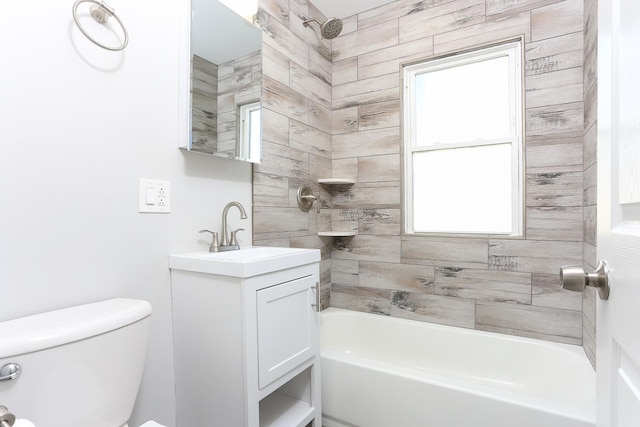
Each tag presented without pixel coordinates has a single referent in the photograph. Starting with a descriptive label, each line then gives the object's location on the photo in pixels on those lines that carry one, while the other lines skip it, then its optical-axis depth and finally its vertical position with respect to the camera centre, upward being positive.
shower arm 2.04 +1.25
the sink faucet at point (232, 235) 1.55 -0.11
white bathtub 1.28 -0.84
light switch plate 1.26 +0.07
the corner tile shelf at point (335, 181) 2.32 +0.22
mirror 1.42 +0.63
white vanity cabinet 1.15 -0.47
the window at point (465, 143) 1.96 +0.44
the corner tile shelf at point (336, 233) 2.31 -0.15
